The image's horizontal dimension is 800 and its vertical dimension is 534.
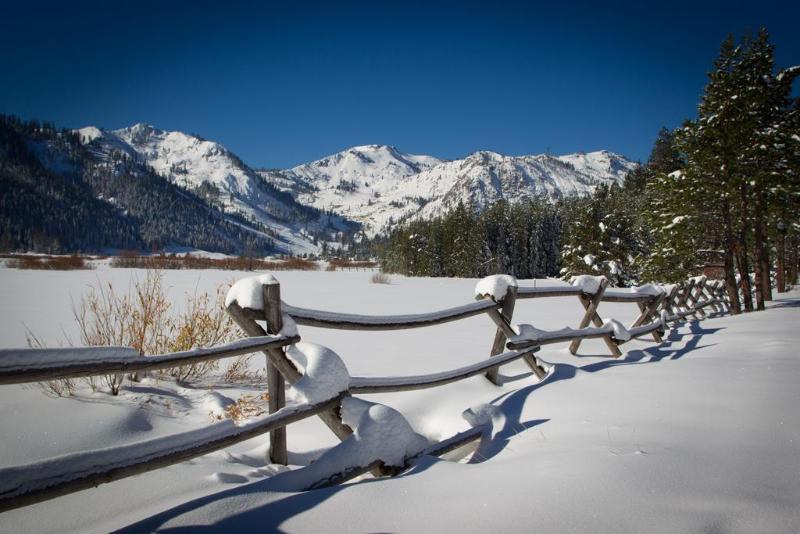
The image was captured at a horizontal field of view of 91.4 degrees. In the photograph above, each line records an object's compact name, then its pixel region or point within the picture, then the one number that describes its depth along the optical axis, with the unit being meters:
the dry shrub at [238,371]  5.45
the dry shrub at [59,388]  3.73
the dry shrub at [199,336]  5.07
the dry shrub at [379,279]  30.81
